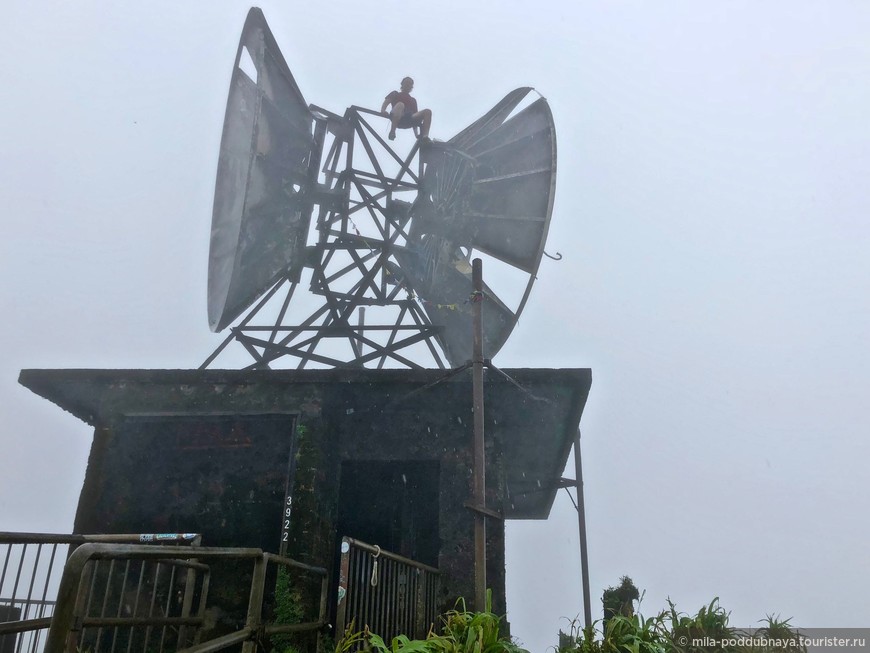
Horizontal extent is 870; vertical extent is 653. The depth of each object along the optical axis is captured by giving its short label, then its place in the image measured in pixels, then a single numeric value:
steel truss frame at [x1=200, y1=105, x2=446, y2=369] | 11.01
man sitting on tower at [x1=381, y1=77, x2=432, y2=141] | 12.03
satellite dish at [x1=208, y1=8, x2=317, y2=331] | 9.55
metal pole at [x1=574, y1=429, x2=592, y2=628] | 13.08
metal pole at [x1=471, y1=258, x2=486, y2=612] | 7.27
